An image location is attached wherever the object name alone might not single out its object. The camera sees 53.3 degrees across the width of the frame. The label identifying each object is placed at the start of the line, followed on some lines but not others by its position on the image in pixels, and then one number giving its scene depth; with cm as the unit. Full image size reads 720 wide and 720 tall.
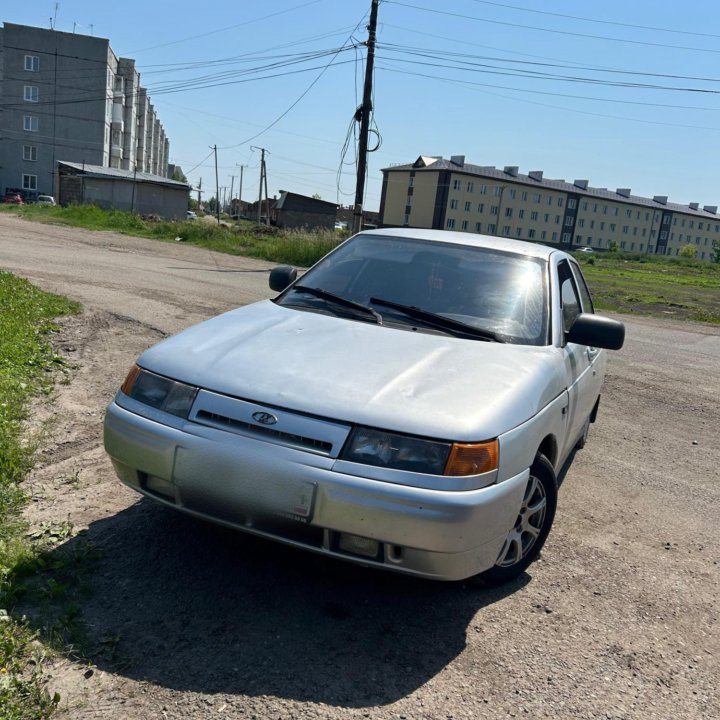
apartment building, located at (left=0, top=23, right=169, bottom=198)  7281
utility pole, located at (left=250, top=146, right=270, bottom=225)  7731
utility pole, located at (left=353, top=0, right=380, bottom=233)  2448
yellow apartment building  10250
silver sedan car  266
